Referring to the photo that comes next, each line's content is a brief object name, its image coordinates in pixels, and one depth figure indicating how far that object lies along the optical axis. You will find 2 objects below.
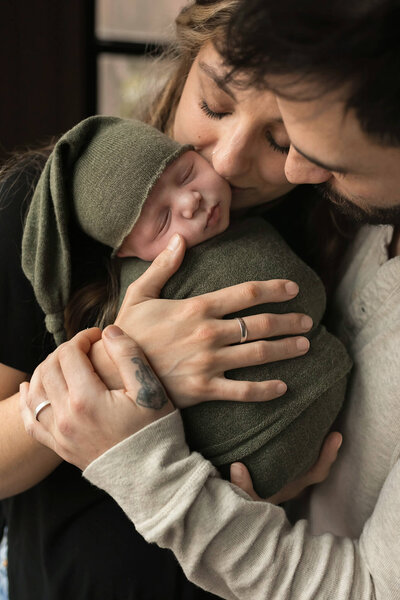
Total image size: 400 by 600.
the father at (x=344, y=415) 0.73
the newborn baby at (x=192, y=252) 1.06
